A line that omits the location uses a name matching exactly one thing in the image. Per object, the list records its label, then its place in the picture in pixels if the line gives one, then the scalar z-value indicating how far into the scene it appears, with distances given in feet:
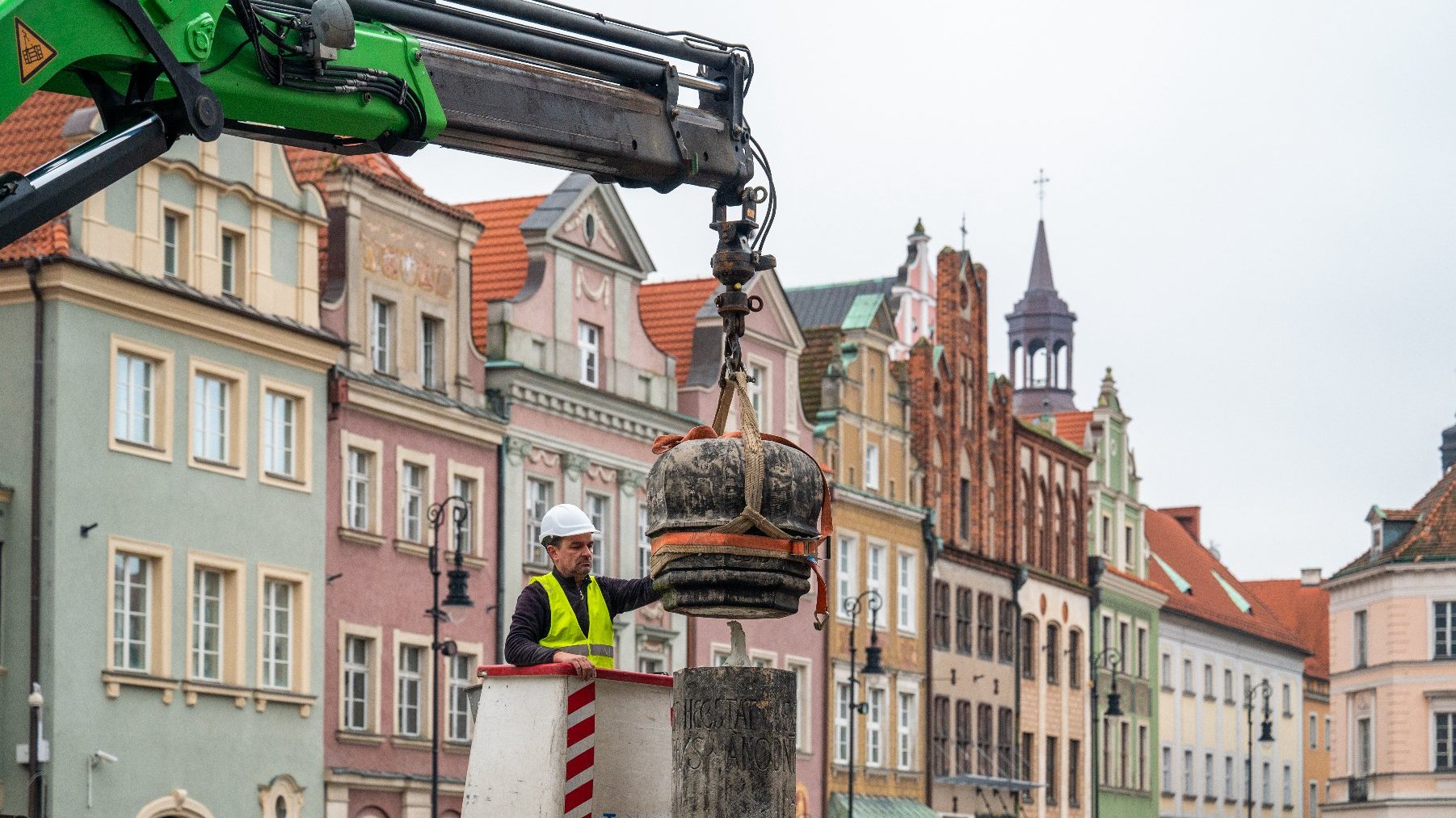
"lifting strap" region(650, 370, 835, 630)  37.60
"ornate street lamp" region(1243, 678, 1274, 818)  209.05
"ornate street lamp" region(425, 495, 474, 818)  99.86
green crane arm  35.65
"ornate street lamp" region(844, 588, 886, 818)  138.84
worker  39.81
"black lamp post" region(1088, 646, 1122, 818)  189.67
